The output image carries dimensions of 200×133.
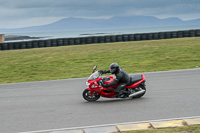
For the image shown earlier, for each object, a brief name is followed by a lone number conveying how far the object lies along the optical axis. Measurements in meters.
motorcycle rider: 16.30
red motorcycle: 16.24
